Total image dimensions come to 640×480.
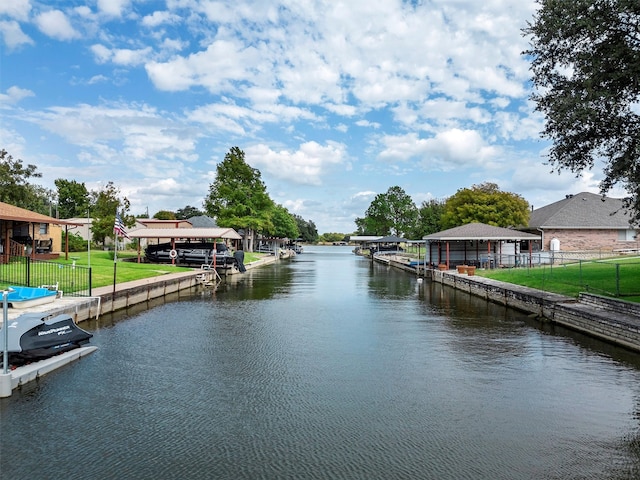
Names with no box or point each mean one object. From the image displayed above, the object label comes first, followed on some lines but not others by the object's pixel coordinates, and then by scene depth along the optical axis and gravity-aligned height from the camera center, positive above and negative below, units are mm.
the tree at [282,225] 98875 +5078
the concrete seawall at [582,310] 13109 -2213
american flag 20848 +964
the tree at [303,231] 193000 +7049
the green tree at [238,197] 62156 +7121
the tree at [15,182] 41281 +6114
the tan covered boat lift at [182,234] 37462 +1185
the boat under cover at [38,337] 9330 -1934
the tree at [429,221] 67625 +3859
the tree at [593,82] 13992 +5262
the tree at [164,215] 105494 +7689
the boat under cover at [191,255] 39062 -570
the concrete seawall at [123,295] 14922 -1939
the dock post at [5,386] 8430 -2497
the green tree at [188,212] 141875 +11457
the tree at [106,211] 39028 +3307
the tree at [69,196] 69544 +8012
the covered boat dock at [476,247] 34656 -6
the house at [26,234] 24203 +961
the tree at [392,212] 117375 +9026
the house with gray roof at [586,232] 43656 +1356
